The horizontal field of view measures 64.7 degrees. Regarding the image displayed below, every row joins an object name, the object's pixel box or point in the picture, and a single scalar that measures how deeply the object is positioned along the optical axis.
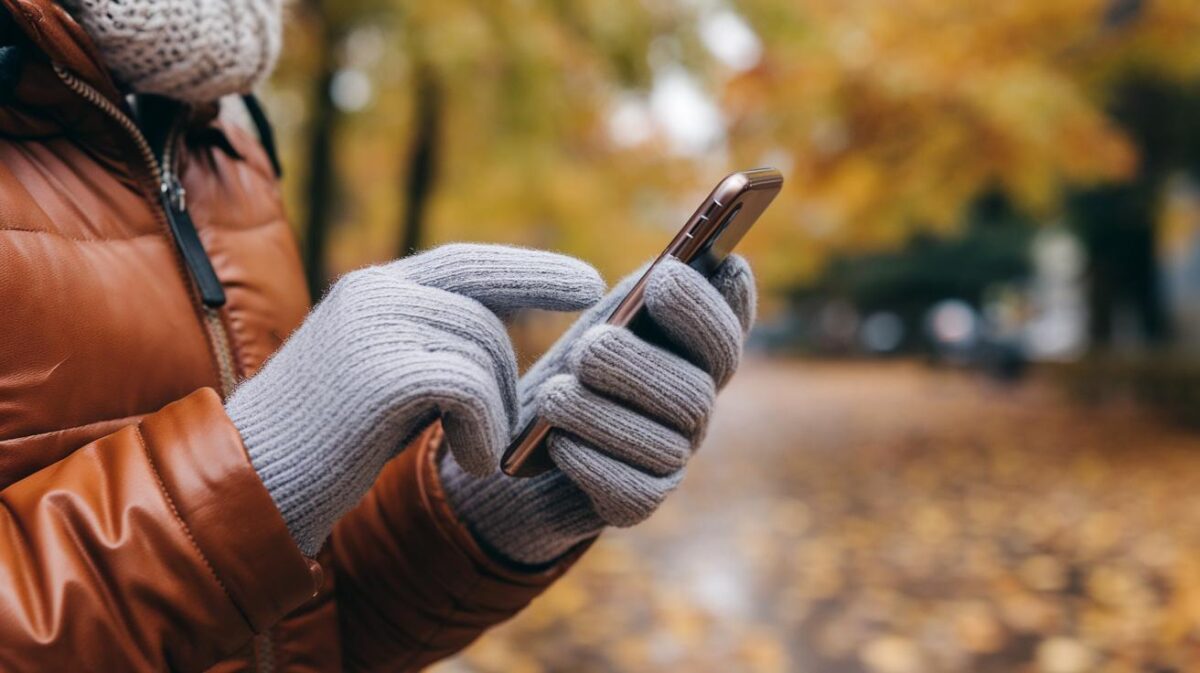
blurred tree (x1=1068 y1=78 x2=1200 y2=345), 11.42
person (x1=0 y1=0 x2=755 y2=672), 0.85
